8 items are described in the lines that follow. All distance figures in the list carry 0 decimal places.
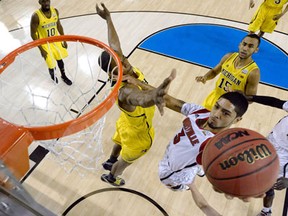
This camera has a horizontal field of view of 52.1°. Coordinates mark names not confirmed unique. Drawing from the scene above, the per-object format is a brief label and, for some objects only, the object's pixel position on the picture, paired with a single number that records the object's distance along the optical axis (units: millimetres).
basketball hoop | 2097
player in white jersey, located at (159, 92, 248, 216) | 1891
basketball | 1432
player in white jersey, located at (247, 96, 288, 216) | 2268
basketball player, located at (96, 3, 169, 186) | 2229
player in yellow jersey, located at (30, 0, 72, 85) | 3334
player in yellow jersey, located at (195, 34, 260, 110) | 2580
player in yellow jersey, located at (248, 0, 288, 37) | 3958
